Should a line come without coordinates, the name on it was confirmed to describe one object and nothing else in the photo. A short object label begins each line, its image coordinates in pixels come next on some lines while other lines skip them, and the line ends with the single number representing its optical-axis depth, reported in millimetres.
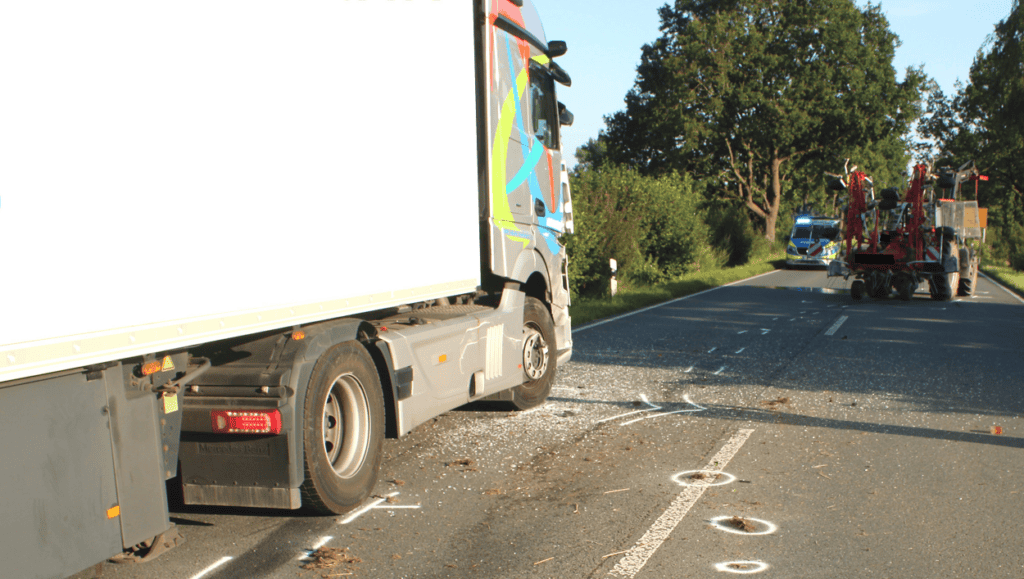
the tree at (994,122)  38875
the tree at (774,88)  44719
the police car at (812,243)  35562
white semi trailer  3133
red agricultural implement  21047
